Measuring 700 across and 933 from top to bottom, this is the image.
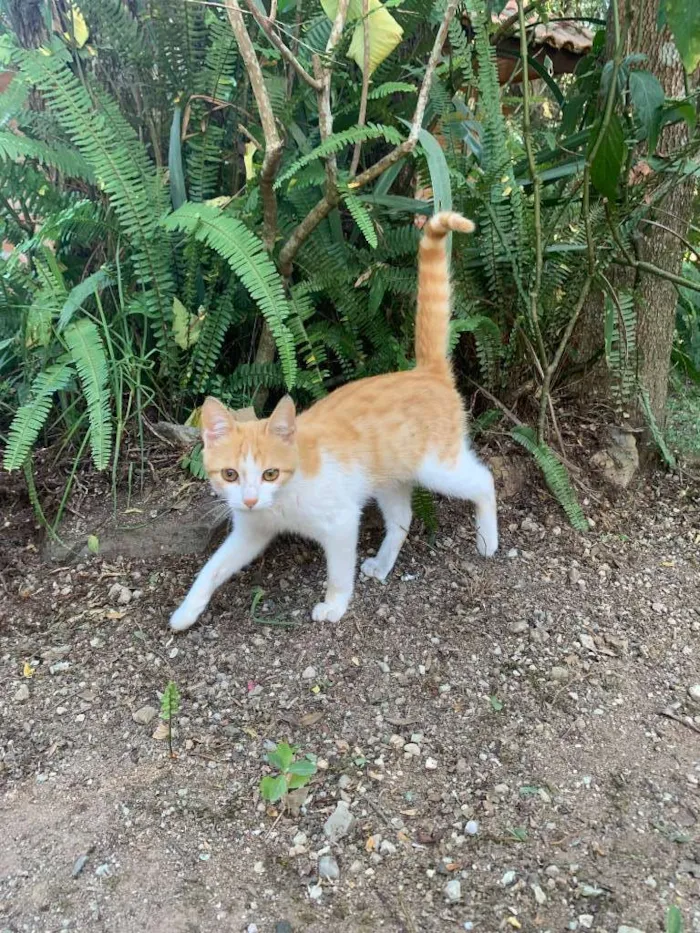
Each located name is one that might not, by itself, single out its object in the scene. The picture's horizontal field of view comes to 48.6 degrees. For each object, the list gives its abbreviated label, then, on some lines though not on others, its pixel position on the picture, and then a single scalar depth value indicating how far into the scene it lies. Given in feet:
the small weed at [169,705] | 2.14
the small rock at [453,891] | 1.84
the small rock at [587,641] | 2.60
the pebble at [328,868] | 1.91
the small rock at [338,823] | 2.00
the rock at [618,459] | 3.32
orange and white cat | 2.47
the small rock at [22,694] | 2.41
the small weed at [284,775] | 2.00
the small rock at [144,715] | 2.33
